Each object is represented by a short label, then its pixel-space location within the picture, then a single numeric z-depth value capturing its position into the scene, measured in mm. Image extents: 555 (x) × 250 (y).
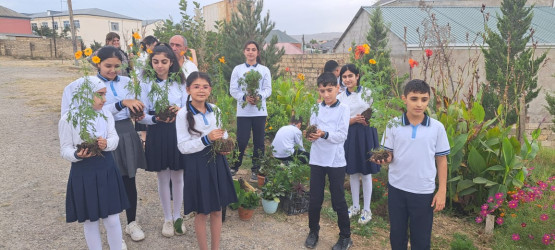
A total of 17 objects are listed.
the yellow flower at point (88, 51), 2654
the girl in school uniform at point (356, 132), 3686
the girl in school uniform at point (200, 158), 2811
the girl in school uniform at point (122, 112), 2977
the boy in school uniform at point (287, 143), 4762
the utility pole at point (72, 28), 23503
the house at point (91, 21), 48625
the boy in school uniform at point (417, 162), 2600
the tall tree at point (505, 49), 9359
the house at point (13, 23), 42812
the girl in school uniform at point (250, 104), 4738
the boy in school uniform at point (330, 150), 3158
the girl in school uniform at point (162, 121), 3254
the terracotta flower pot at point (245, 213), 3936
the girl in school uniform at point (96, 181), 2588
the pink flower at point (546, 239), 3308
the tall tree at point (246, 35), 9250
